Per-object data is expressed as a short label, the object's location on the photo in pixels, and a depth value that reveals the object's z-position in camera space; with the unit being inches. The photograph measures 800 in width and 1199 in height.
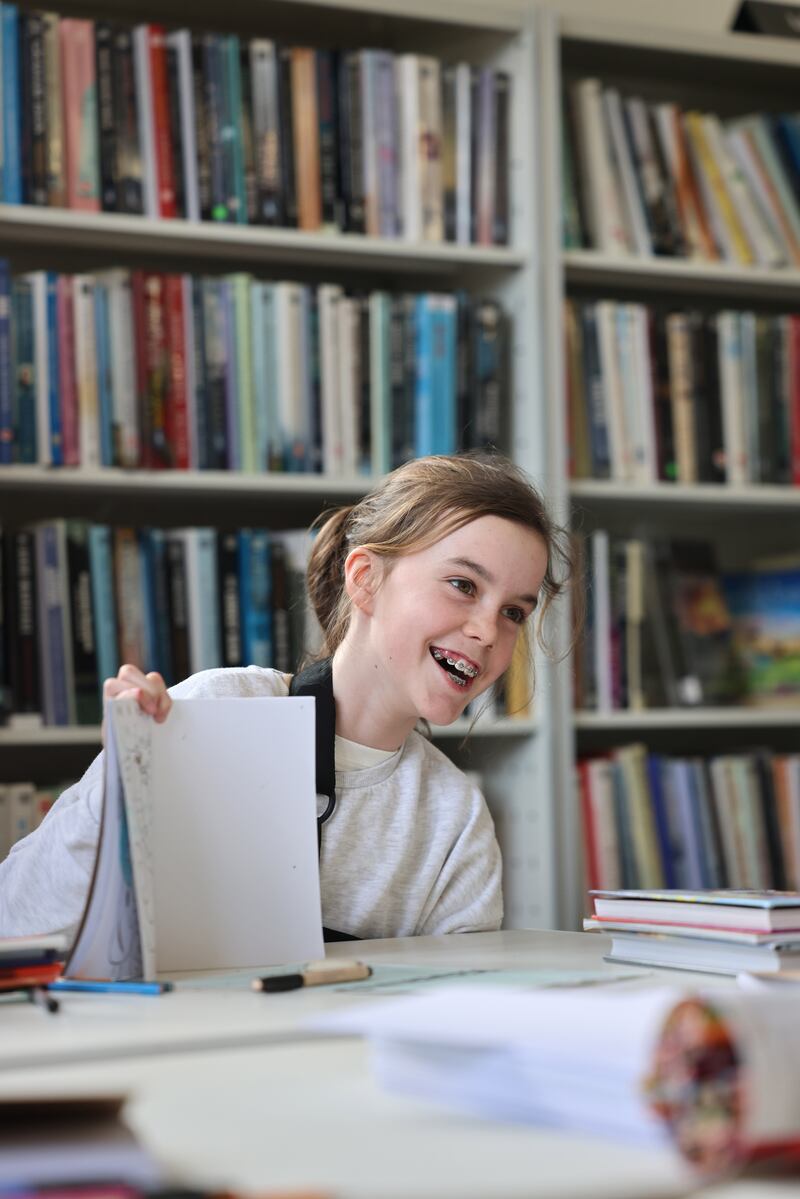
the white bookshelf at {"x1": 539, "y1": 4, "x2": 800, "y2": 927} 93.8
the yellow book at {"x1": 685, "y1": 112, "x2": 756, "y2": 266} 102.1
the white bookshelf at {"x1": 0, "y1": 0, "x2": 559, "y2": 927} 89.0
